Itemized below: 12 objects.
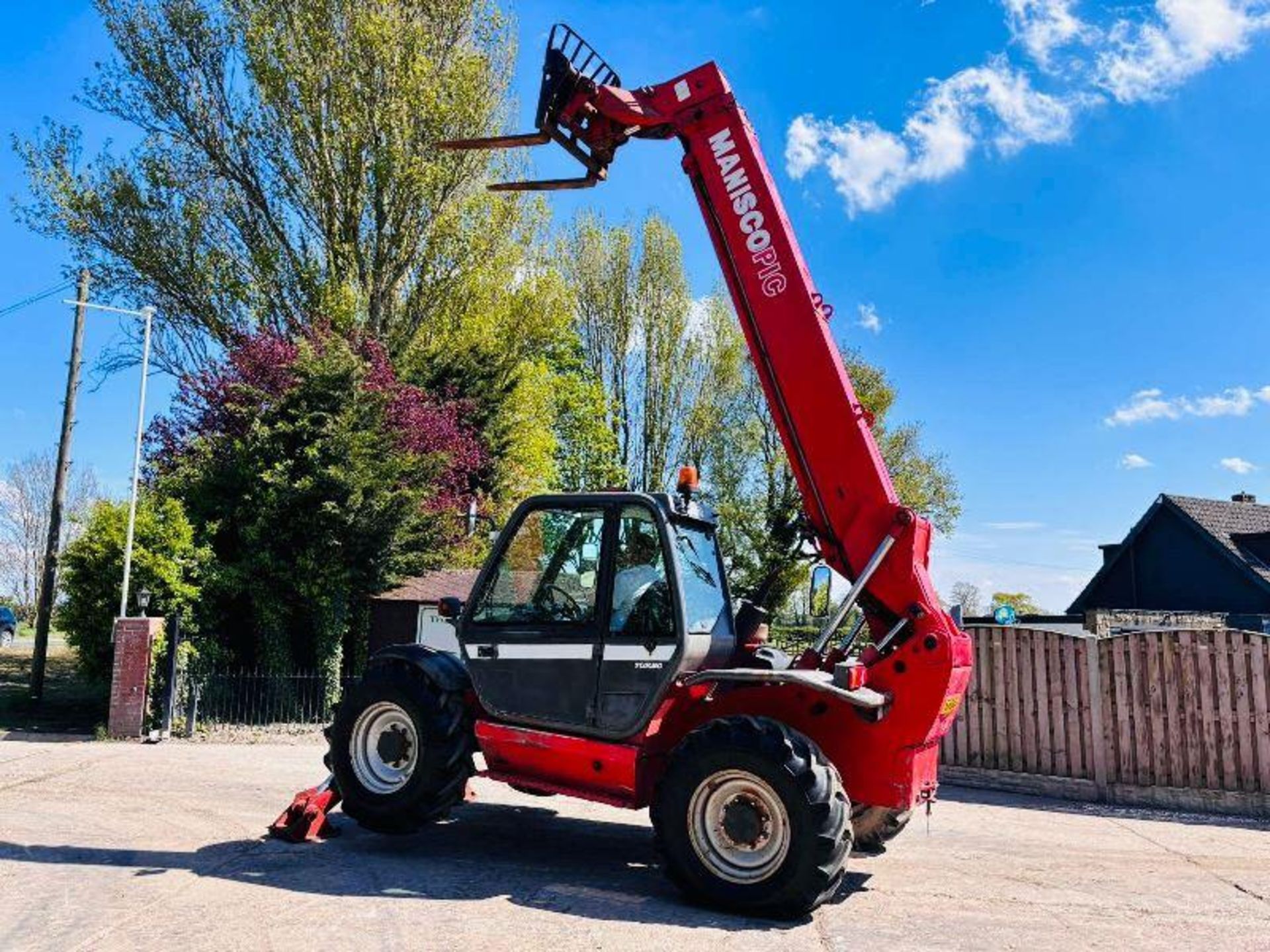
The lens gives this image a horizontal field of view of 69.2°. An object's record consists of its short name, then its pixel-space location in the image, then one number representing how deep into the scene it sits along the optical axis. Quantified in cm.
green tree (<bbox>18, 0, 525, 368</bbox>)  1847
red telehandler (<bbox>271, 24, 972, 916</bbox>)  483
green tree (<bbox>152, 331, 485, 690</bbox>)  1393
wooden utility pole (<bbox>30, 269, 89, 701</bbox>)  1577
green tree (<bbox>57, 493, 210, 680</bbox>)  1268
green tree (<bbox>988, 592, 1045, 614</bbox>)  4516
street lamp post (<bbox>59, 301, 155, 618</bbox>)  1223
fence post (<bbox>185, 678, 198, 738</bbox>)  1190
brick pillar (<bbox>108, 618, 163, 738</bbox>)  1159
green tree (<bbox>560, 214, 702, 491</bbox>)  3095
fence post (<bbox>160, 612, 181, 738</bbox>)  1175
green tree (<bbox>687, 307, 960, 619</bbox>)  2895
